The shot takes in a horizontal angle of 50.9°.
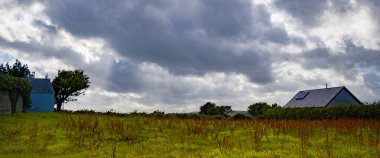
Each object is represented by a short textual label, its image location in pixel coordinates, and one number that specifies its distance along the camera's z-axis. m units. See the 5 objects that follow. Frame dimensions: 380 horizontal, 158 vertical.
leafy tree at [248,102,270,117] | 76.81
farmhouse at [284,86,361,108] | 55.81
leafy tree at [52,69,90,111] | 77.81
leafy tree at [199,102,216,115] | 76.61
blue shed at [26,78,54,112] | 62.25
